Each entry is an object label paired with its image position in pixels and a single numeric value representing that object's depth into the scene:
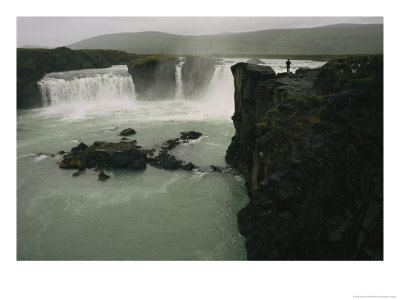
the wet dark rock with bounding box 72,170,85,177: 20.39
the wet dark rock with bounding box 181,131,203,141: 27.64
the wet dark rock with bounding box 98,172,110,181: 19.65
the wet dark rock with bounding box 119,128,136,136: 29.27
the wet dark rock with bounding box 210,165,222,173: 20.54
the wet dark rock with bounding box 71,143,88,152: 24.33
